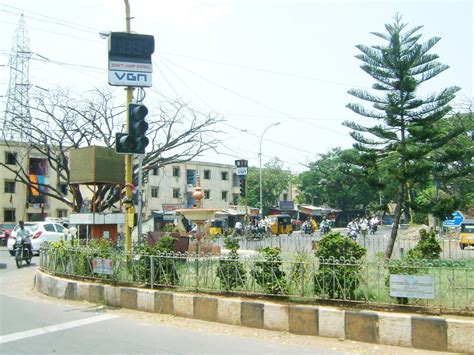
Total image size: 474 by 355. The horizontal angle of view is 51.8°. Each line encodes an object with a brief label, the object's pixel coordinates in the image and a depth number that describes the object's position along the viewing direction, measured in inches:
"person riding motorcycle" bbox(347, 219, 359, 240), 1154.0
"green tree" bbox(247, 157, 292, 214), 2271.4
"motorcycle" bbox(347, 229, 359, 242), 1132.2
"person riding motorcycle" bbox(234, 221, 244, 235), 1378.4
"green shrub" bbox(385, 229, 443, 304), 256.1
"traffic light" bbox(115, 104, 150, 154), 360.2
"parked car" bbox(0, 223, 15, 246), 1224.2
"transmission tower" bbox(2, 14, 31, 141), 1131.7
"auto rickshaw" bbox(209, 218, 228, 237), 1545.3
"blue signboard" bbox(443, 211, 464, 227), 663.4
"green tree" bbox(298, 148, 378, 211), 2193.7
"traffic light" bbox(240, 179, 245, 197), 1124.5
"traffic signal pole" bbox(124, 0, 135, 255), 393.1
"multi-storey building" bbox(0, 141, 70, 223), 1653.5
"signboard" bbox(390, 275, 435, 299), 249.9
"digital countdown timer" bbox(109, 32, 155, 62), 391.9
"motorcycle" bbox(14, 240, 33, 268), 653.0
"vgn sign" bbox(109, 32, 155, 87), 393.7
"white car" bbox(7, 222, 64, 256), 823.7
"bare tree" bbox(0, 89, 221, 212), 1130.7
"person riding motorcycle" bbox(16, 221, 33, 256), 662.5
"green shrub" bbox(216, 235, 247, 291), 306.8
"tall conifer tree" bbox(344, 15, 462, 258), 529.7
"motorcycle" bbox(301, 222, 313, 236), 1531.7
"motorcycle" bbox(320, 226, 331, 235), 1421.0
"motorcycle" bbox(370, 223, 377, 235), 1546.3
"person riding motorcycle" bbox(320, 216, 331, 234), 1423.6
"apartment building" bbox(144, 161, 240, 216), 2010.3
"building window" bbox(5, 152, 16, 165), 1651.8
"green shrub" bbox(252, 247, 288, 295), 293.6
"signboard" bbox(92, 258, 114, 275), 372.8
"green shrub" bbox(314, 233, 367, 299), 271.4
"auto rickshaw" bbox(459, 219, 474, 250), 909.2
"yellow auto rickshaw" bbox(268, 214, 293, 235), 1615.4
